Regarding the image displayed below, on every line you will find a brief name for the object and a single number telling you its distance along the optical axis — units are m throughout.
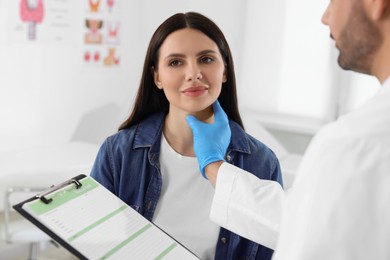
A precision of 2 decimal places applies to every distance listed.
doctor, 0.64
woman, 1.33
